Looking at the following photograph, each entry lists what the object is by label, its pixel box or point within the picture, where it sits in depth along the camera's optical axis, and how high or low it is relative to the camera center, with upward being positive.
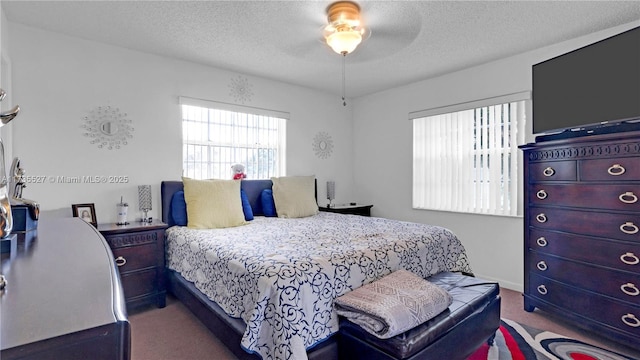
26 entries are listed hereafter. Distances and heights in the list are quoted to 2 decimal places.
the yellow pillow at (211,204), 2.99 -0.24
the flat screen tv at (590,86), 2.24 +0.76
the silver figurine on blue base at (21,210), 1.15 -0.11
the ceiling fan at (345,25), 2.25 +1.19
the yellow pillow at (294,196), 3.67 -0.20
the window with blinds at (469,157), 3.40 +0.29
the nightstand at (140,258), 2.68 -0.69
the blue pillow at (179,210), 3.11 -0.30
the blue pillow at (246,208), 3.38 -0.30
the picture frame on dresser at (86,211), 2.78 -0.28
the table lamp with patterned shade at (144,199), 3.09 -0.18
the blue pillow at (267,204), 3.73 -0.28
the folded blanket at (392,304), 1.52 -0.64
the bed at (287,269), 1.58 -0.56
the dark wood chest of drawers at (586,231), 2.10 -0.38
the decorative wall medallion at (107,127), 2.94 +0.52
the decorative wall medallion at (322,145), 4.67 +0.55
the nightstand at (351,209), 4.37 -0.41
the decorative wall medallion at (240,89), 3.81 +1.13
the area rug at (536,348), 2.08 -1.17
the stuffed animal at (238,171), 3.78 +0.12
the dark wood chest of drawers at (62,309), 0.41 -0.20
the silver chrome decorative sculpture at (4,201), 0.70 -0.05
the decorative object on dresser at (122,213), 2.89 -0.31
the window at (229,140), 3.60 +0.51
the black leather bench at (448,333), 1.52 -0.81
